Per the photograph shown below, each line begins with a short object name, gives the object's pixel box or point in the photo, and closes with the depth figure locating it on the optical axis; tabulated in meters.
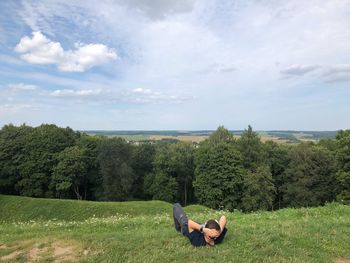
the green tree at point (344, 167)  44.29
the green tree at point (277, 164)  62.62
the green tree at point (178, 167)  63.66
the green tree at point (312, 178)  52.59
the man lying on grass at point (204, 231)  8.54
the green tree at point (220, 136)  65.19
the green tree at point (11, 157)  59.25
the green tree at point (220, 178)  52.38
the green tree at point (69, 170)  57.91
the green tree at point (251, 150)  57.81
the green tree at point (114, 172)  59.38
